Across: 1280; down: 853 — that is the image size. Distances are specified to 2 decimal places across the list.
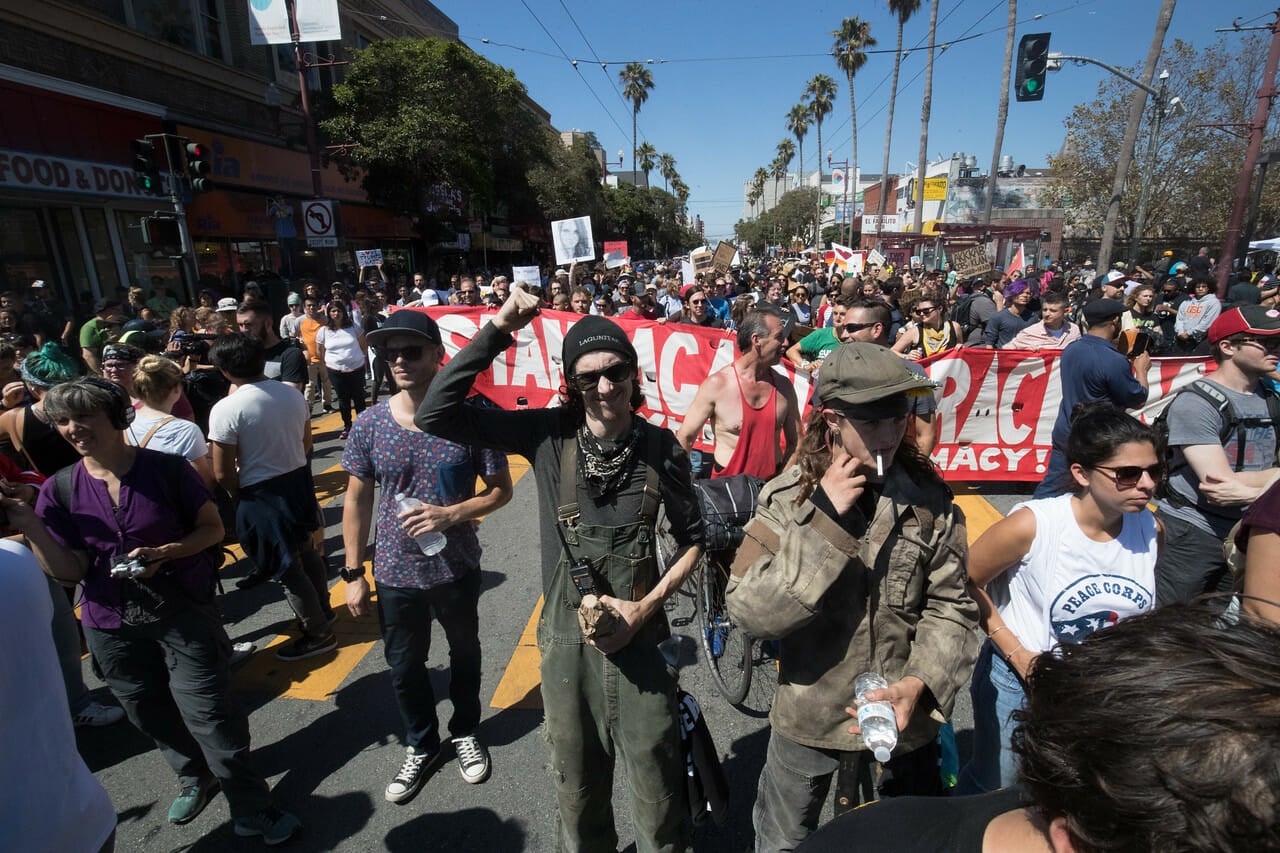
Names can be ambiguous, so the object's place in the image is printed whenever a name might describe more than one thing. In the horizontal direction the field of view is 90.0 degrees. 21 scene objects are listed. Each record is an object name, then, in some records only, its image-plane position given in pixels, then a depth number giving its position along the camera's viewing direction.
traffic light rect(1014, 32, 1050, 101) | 12.72
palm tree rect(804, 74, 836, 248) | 64.25
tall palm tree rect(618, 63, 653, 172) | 69.24
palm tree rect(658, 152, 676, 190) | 96.41
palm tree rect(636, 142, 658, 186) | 78.60
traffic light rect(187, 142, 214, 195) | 9.40
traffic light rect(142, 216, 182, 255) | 9.23
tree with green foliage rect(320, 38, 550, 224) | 19.91
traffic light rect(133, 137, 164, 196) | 9.02
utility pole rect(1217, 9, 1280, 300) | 13.03
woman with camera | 2.45
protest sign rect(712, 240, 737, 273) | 12.60
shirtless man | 3.63
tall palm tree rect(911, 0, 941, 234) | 30.70
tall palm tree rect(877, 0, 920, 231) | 40.03
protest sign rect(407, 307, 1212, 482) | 6.23
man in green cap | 1.67
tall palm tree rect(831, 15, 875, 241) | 48.36
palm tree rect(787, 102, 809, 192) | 76.62
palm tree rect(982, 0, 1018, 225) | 24.27
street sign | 12.69
